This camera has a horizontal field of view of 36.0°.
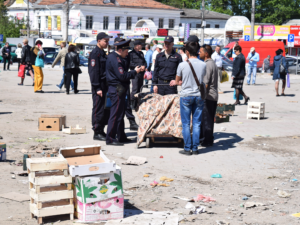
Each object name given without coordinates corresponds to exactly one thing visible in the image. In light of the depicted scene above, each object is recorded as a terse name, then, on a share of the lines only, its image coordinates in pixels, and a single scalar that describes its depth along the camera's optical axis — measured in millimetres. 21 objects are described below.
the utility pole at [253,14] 40894
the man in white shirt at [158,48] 16859
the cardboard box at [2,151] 7573
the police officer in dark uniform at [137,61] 12227
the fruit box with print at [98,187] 4824
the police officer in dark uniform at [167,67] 9578
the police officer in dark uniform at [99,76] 9023
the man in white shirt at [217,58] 18766
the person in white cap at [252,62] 22891
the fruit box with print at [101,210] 4883
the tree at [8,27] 64000
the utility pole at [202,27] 40075
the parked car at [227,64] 32781
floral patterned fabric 8758
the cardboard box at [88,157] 4895
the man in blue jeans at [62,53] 18584
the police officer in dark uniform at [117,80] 8461
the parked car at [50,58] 39616
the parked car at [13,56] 42281
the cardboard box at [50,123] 10656
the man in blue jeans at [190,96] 8141
